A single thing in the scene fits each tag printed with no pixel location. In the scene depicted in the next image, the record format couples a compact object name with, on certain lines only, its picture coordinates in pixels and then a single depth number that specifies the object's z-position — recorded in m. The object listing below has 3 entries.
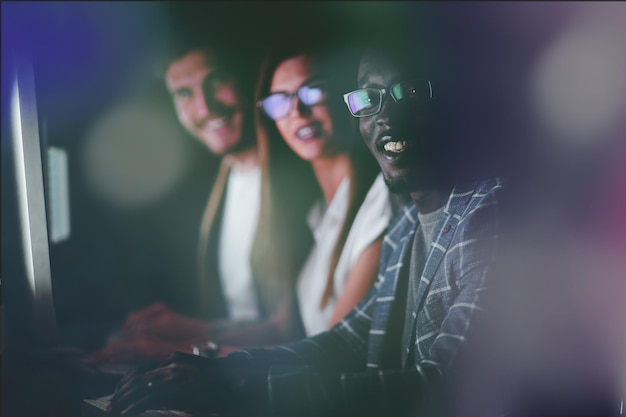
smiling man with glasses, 1.58
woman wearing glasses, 1.91
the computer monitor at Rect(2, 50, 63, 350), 1.89
